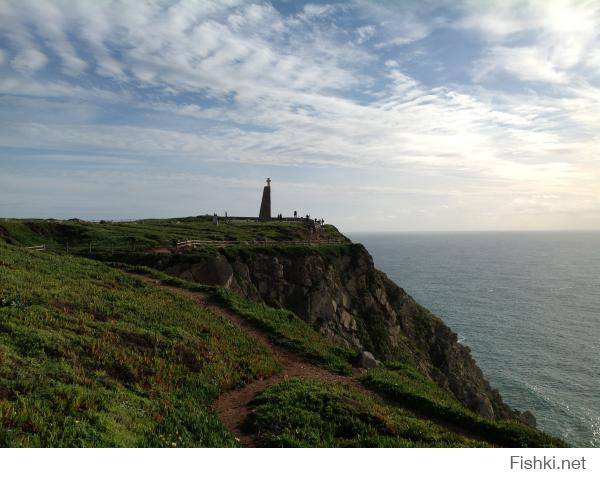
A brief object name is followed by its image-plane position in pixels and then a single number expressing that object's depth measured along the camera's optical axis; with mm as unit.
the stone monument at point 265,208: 76250
